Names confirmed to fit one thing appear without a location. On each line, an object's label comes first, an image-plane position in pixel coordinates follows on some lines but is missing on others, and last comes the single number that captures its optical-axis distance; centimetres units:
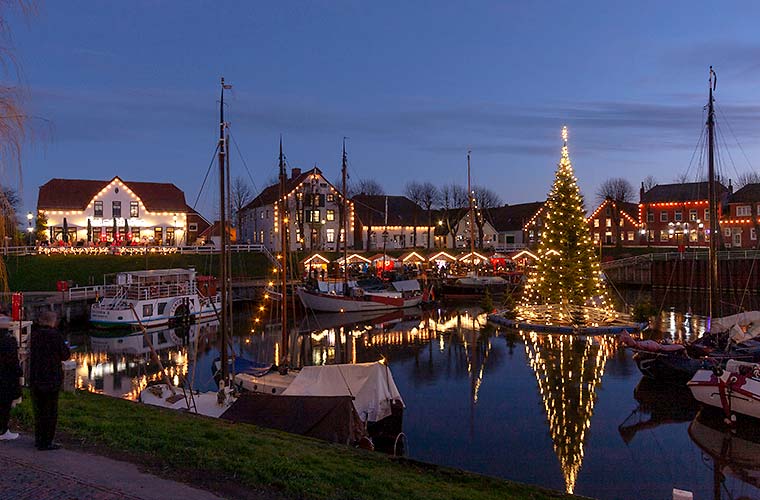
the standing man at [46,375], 868
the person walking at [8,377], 902
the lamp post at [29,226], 5609
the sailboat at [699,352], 2152
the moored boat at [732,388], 1669
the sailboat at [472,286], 5819
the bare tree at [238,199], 9121
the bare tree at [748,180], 10291
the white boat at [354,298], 4738
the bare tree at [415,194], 11169
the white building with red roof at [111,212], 6569
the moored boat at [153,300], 3794
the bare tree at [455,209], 9300
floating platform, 3338
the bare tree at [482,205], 9456
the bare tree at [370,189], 11835
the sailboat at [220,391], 1680
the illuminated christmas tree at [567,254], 3656
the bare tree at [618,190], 12006
